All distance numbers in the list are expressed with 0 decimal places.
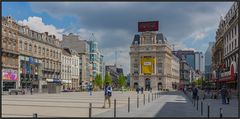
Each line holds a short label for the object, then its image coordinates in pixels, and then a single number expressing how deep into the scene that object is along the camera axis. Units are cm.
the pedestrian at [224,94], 2375
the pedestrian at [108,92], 1757
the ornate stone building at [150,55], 11538
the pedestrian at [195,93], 2602
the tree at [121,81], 10591
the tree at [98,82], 9288
